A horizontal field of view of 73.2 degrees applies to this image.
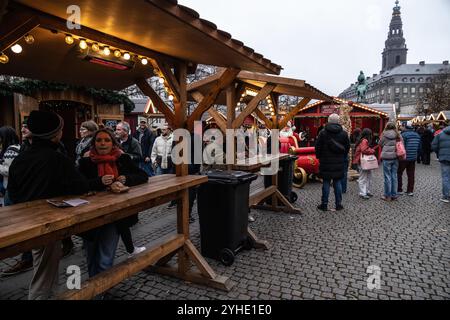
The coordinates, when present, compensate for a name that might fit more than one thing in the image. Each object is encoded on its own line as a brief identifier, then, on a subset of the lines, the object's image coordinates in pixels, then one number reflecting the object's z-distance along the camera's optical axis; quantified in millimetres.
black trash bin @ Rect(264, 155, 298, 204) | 7004
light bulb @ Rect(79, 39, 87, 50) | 2976
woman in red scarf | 2986
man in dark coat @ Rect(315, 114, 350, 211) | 6543
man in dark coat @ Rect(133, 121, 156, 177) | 8686
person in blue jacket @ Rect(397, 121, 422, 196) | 8125
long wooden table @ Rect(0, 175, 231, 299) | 1972
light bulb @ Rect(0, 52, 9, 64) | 2529
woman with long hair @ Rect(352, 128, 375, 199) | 7754
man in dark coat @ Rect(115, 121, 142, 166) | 5512
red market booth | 15562
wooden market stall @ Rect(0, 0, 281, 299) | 2201
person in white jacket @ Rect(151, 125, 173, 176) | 7516
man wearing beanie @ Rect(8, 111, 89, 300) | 2576
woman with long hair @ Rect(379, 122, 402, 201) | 7402
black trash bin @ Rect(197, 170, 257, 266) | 4105
